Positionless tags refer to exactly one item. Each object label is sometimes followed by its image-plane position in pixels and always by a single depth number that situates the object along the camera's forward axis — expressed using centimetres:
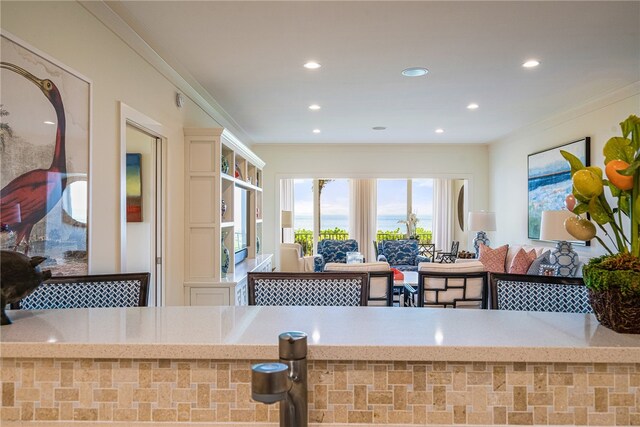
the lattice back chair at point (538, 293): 183
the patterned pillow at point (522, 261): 519
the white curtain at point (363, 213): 986
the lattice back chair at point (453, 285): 329
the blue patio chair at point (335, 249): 811
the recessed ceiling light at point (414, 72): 363
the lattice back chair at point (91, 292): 182
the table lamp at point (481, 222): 678
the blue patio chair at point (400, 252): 785
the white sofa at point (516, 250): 544
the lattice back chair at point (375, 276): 318
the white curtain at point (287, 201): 980
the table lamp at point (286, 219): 772
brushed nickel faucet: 81
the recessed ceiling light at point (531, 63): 346
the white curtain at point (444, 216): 1012
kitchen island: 94
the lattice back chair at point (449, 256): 734
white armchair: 599
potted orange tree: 101
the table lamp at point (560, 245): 442
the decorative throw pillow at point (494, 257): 594
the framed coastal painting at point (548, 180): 500
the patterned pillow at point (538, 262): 483
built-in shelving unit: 395
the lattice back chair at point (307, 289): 203
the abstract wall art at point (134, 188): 379
